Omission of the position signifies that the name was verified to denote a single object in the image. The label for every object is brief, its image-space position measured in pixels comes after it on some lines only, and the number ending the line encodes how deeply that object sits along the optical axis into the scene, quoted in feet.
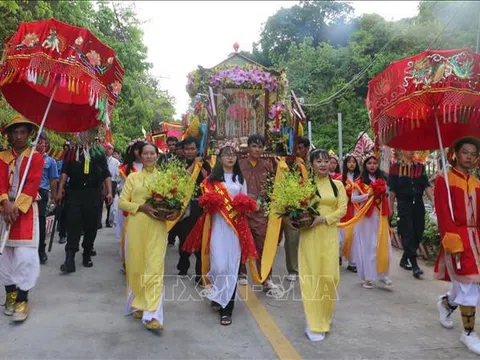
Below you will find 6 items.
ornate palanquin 29.17
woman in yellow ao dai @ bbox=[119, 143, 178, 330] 13.96
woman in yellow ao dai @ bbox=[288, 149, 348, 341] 13.96
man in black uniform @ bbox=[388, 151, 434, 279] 22.02
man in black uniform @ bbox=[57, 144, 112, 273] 21.08
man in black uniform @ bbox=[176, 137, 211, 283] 20.03
